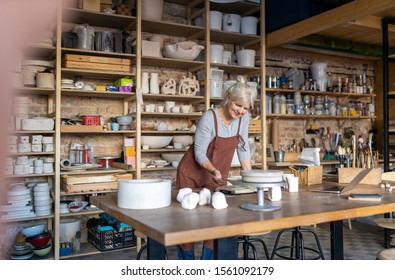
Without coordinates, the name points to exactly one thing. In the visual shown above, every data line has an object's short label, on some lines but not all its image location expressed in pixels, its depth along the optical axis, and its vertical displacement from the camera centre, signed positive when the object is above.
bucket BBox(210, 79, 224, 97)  5.23 +0.75
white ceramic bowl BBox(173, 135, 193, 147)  5.13 +0.05
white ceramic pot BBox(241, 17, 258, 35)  5.48 +1.69
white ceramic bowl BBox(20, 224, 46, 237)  4.32 -0.98
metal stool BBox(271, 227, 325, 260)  3.42 -0.90
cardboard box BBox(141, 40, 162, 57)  4.80 +1.19
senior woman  3.02 +0.02
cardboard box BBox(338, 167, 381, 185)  2.87 -0.24
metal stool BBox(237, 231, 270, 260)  3.26 -0.86
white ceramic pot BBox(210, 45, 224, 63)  5.26 +1.23
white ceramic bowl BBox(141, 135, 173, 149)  4.87 +0.03
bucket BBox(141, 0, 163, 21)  4.81 +1.68
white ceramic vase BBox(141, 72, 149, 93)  4.81 +0.76
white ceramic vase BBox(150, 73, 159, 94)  4.90 +0.76
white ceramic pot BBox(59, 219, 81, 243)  4.48 -1.01
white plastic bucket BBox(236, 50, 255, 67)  5.53 +1.23
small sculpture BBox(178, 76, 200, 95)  5.08 +0.75
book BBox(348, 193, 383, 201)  2.16 -0.30
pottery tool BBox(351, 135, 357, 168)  3.01 -0.05
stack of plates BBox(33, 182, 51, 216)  4.25 -0.63
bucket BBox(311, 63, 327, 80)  6.42 +1.22
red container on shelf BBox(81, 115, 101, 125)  4.55 +0.28
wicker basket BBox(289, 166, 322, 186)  2.89 -0.24
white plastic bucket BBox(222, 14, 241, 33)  5.38 +1.69
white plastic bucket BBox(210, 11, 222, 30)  5.25 +1.68
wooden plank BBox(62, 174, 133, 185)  4.27 -0.40
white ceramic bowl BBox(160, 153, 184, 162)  5.05 -0.18
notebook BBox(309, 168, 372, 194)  2.45 -0.30
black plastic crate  4.46 -1.11
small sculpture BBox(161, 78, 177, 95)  4.97 +0.72
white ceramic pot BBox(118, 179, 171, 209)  1.86 -0.25
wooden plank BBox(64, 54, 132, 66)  4.35 +0.97
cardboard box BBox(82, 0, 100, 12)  4.46 +1.60
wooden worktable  1.48 -0.32
